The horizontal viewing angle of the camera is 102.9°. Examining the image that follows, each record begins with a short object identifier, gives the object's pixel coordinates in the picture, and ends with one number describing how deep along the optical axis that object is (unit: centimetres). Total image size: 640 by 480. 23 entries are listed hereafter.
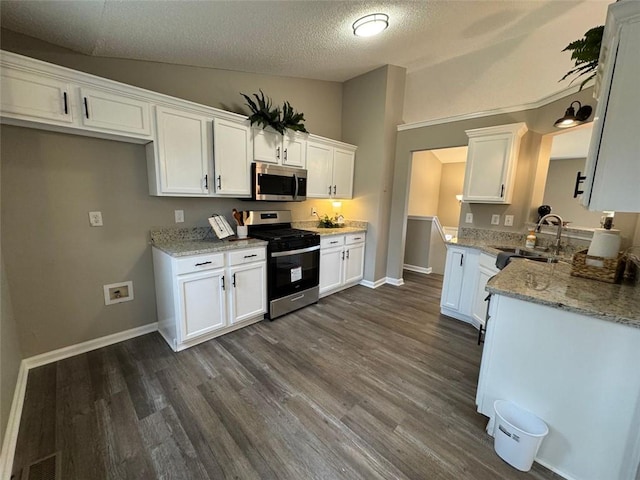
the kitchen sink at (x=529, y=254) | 243
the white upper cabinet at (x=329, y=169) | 354
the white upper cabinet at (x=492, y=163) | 280
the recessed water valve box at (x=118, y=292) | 235
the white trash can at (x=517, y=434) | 130
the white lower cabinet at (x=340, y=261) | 351
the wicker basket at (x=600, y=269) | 157
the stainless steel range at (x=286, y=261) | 285
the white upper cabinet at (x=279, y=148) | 289
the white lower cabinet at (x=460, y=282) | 287
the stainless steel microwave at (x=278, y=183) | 289
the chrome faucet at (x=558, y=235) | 241
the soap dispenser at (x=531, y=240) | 276
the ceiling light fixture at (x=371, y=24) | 235
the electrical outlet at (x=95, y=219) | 220
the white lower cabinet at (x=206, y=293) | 223
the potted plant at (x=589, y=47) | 141
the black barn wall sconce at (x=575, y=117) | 221
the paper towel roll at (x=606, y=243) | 158
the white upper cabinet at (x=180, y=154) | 223
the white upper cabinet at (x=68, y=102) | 161
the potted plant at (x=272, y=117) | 280
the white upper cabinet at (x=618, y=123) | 100
